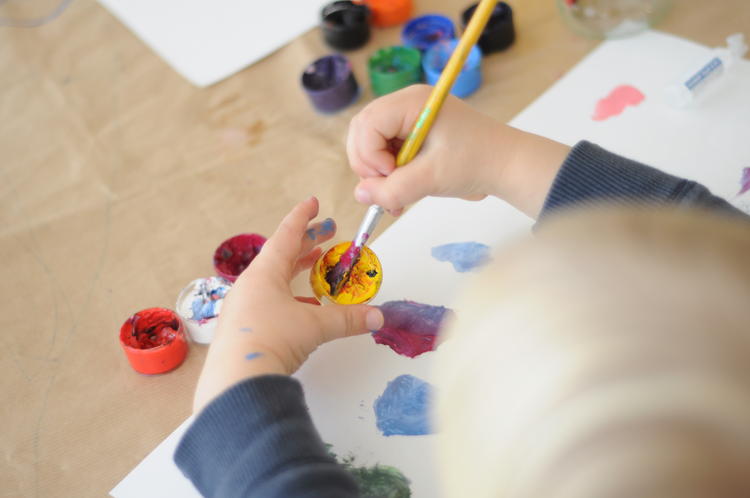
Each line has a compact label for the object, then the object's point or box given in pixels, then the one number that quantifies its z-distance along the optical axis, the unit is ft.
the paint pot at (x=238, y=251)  2.76
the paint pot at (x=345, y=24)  3.45
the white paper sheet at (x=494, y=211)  2.27
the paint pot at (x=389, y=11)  3.53
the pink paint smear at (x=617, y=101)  3.03
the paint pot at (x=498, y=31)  3.27
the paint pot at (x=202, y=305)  2.54
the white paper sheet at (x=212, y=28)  3.58
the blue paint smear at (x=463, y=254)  2.64
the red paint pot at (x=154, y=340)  2.50
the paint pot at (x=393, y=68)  3.20
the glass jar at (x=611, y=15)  3.34
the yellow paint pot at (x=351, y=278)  2.53
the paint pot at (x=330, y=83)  3.23
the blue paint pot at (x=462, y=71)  3.14
